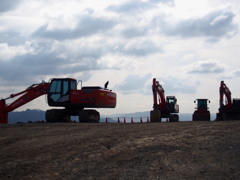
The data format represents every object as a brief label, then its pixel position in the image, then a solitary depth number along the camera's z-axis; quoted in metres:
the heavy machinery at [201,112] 46.37
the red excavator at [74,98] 28.72
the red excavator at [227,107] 44.00
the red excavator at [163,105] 42.39
